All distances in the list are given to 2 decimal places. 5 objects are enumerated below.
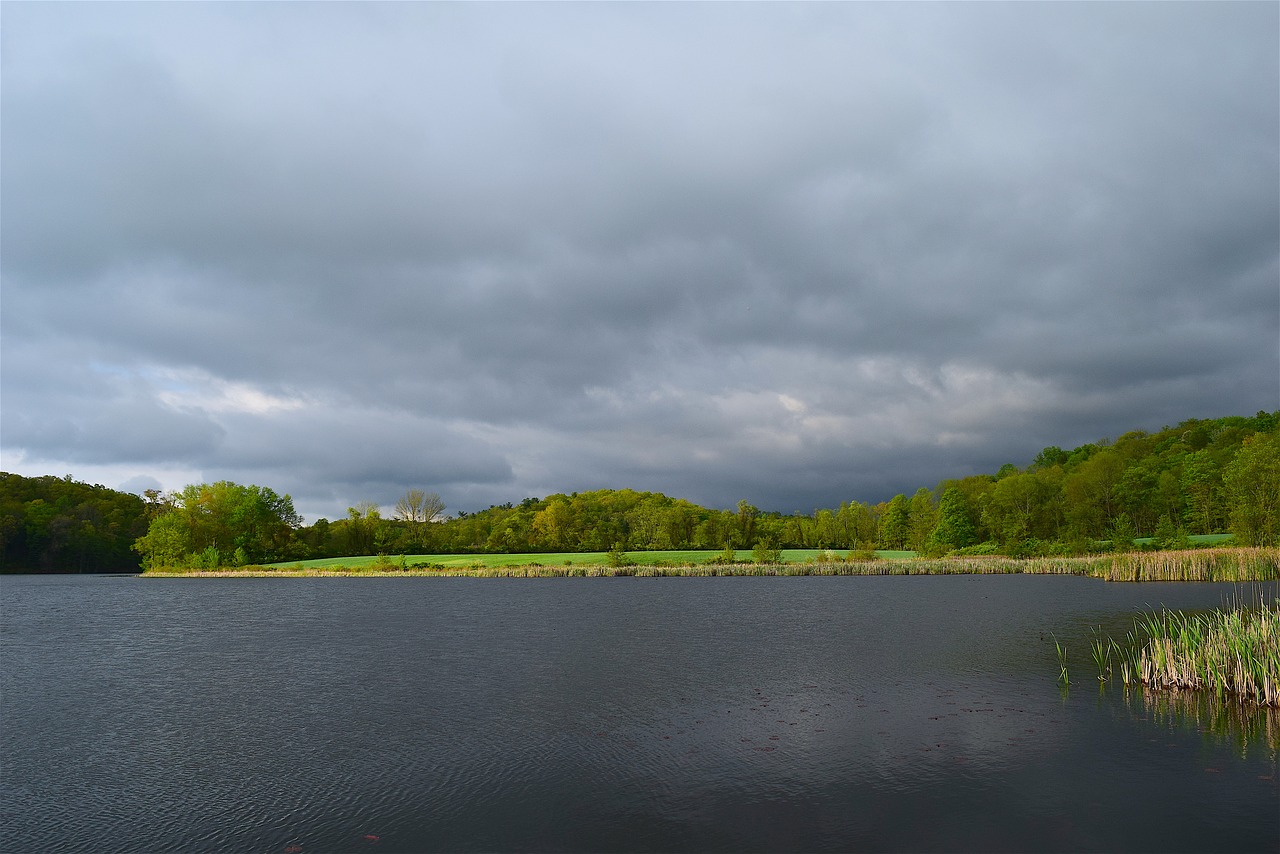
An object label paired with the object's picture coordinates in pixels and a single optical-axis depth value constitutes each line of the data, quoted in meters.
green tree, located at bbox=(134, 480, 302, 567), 109.94
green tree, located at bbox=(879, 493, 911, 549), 130.88
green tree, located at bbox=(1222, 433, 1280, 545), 64.31
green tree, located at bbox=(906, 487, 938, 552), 110.50
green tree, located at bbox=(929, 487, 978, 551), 105.69
